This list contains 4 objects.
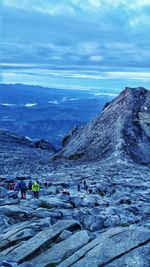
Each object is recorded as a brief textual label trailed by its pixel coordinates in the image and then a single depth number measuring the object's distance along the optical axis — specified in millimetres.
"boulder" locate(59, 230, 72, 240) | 11460
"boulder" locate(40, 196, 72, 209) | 17012
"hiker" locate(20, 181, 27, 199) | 20223
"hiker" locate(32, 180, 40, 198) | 20319
